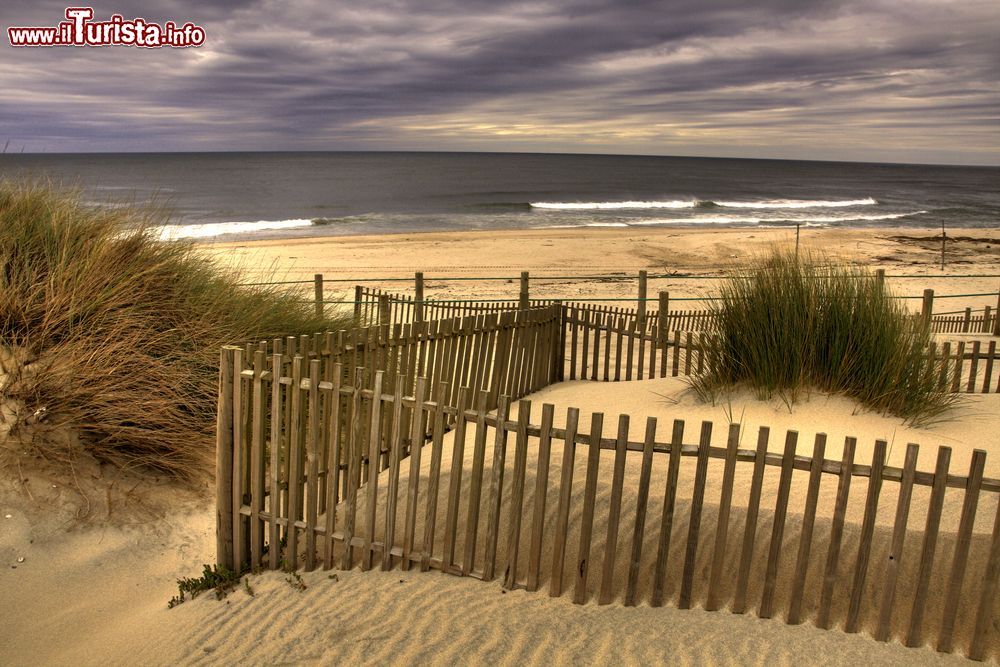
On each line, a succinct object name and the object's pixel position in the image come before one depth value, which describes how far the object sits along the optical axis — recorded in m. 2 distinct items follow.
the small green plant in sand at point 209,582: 4.84
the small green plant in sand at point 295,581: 4.59
